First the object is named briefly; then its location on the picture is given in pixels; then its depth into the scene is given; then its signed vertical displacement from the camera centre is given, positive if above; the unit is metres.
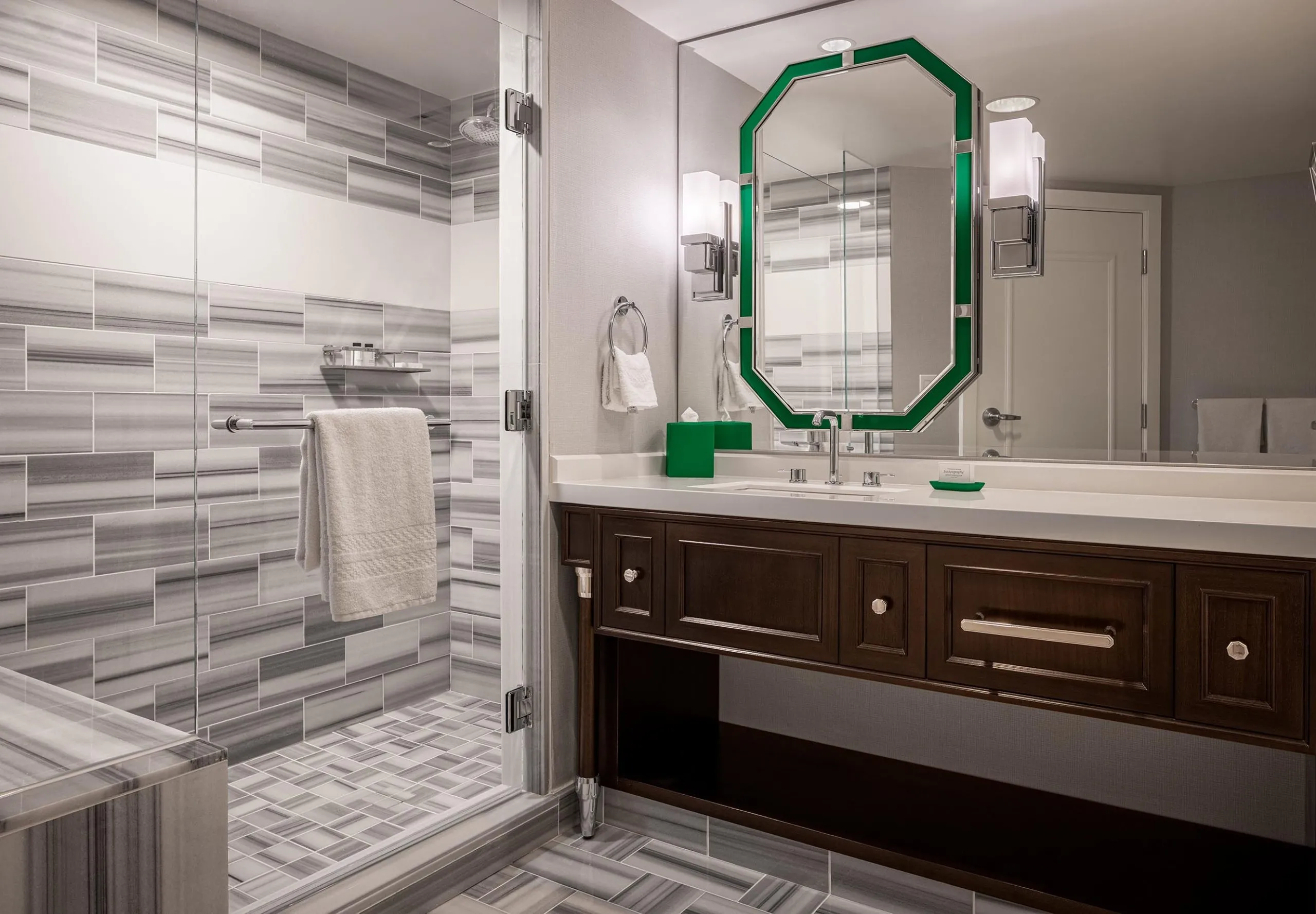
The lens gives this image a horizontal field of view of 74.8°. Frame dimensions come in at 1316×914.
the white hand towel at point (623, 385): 2.39 +0.19
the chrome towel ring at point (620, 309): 2.43 +0.41
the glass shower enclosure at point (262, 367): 1.38 +0.17
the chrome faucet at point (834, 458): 2.29 -0.02
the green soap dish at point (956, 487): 1.99 -0.08
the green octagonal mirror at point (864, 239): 2.27 +0.60
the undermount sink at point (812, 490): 2.05 -0.10
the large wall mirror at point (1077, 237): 1.88 +0.53
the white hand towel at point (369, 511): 1.92 -0.14
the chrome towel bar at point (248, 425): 1.70 +0.06
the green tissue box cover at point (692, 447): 2.50 +0.01
